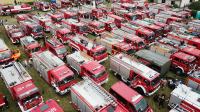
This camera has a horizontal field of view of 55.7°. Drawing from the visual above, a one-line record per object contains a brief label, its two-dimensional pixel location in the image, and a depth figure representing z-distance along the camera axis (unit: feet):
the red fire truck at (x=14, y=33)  114.99
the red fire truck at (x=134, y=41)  102.78
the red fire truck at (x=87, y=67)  76.13
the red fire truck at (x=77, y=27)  122.83
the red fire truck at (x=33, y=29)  119.24
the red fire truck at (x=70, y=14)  151.32
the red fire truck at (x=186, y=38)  102.75
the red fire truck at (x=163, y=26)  124.92
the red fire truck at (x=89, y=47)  91.07
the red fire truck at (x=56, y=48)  95.45
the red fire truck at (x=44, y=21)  132.67
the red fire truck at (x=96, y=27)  124.47
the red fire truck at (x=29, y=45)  96.99
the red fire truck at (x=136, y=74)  72.10
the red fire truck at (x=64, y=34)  112.68
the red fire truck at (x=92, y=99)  57.57
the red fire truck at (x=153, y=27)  119.21
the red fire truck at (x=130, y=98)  61.11
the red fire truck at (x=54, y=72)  71.61
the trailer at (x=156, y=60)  82.40
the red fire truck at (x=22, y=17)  142.57
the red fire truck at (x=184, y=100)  60.39
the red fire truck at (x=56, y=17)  141.16
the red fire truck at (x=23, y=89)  63.52
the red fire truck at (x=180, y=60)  84.54
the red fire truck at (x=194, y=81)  71.77
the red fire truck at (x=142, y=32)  111.14
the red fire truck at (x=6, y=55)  90.48
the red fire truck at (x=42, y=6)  182.09
